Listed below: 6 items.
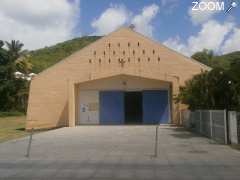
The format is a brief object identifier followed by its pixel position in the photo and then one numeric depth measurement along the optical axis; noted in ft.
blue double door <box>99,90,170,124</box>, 58.62
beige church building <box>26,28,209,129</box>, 56.55
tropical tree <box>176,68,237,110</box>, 36.83
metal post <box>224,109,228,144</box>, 30.62
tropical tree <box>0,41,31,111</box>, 100.43
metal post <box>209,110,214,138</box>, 35.25
